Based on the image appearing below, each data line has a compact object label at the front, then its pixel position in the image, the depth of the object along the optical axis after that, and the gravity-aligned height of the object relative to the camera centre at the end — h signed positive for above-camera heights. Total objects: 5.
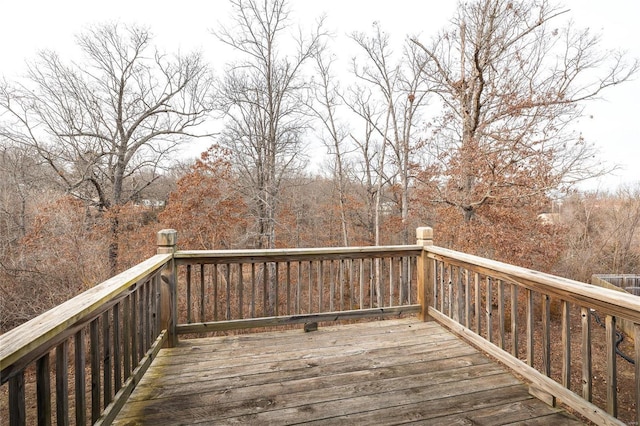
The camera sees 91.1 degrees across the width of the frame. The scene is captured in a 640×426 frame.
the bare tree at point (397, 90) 10.93 +4.41
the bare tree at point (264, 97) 10.21 +4.03
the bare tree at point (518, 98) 7.19 +2.82
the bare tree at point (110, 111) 9.62 +3.44
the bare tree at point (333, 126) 12.16 +3.60
